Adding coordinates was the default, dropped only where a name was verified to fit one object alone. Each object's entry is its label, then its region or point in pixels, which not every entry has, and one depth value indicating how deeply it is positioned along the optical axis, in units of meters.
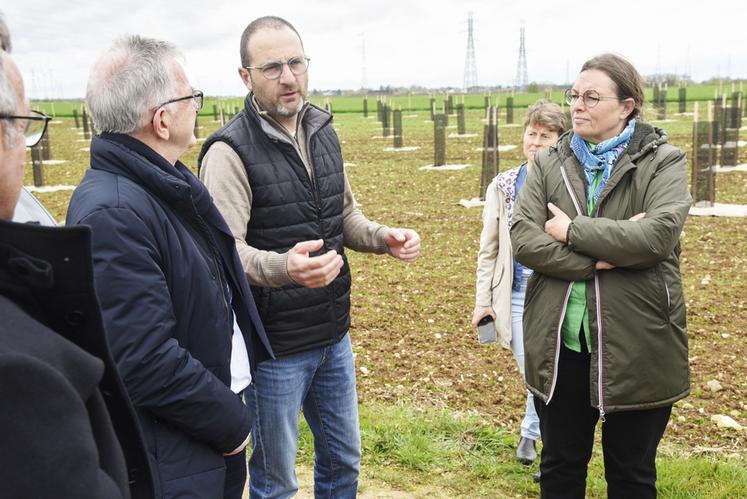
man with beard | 2.51
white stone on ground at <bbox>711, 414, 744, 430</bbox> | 4.10
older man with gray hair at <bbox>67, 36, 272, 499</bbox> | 1.77
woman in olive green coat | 2.56
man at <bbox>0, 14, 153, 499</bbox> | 0.95
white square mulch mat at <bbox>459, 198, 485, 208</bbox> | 11.48
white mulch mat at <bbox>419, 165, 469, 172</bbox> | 16.08
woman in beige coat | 3.46
